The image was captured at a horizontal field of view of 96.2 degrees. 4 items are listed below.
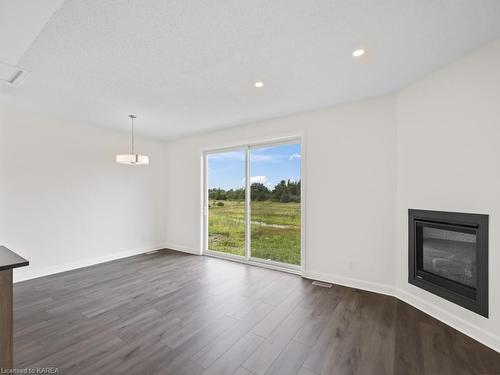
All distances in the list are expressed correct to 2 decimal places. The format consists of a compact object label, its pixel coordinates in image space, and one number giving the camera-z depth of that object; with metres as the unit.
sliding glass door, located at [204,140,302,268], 3.97
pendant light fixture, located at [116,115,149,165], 3.62
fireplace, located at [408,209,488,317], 2.08
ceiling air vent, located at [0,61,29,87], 2.25
